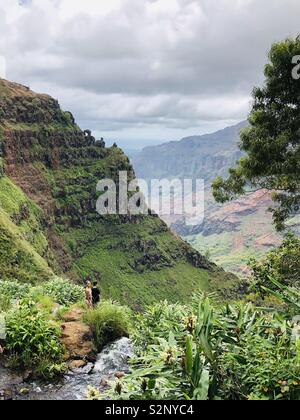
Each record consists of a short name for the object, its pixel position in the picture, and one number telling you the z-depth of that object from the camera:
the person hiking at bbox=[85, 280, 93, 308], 13.77
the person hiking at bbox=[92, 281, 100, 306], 15.36
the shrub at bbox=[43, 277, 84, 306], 14.51
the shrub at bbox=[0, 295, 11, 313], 11.82
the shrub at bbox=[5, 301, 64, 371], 9.71
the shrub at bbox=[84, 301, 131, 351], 11.53
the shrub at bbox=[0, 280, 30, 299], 14.05
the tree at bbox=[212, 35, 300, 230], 16.47
